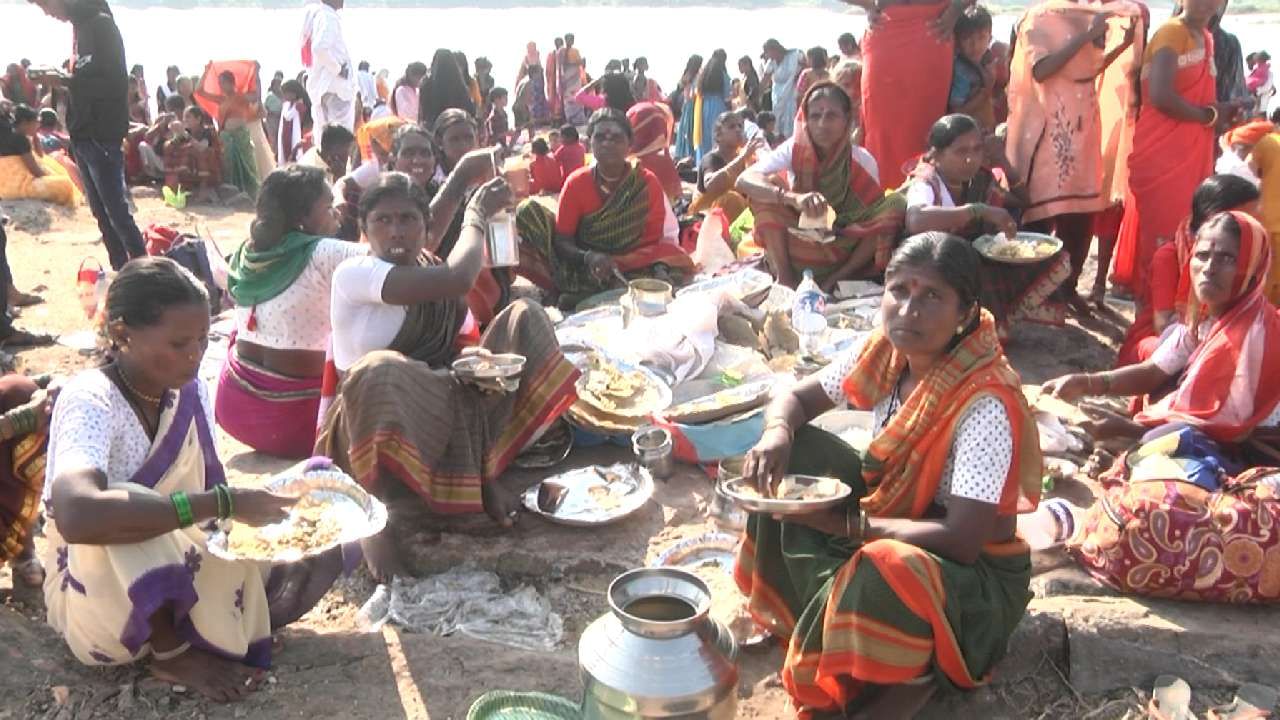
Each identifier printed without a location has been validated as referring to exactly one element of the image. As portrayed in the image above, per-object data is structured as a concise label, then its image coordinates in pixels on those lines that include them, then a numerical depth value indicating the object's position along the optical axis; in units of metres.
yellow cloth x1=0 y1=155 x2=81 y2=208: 9.34
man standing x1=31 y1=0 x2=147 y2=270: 5.95
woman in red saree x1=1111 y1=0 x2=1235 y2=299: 5.16
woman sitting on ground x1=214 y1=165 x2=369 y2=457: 3.77
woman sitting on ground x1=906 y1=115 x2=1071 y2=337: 4.79
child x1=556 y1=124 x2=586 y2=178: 8.99
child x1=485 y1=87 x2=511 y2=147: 14.58
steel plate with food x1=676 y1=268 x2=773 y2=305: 4.88
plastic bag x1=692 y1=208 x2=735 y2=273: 6.14
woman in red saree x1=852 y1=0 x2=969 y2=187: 5.58
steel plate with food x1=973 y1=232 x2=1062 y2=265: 4.68
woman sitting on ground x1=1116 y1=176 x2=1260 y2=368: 3.91
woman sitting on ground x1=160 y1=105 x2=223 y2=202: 10.96
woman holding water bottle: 3.14
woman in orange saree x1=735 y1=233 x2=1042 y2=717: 2.21
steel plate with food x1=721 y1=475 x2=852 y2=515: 2.25
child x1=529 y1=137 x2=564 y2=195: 9.27
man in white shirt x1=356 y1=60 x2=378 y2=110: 12.78
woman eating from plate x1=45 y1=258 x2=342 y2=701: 2.23
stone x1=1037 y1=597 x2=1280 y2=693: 2.61
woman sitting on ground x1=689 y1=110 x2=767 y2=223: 6.88
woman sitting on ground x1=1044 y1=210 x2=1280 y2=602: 2.71
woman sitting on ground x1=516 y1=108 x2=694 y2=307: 5.44
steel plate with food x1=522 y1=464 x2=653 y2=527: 3.41
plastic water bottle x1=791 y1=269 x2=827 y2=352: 4.54
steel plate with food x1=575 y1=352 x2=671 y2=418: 4.00
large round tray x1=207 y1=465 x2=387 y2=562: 2.58
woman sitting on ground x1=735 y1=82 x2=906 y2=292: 5.15
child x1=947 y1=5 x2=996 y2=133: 5.82
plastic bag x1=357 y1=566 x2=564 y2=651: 2.93
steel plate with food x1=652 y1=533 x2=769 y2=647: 2.96
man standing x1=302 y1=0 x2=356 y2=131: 8.20
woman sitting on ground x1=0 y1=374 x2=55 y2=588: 2.77
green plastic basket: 2.29
